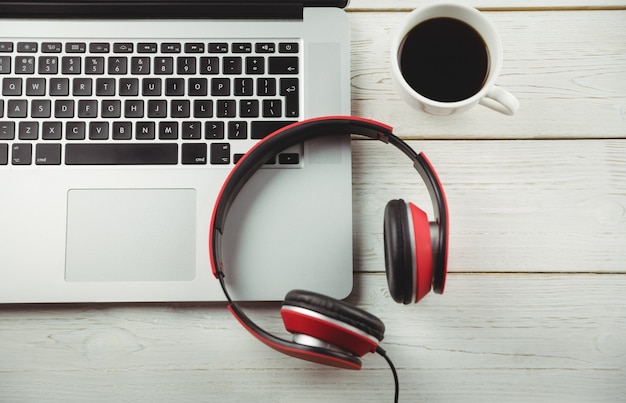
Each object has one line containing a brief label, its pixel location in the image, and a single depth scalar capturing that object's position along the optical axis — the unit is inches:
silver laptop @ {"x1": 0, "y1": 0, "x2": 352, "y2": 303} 21.0
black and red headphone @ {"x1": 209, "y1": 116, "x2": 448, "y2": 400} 17.7
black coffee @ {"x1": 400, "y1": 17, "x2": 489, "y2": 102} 20.8
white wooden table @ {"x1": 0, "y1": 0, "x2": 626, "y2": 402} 22.0
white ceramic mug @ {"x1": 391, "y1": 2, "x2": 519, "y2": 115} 19.8
